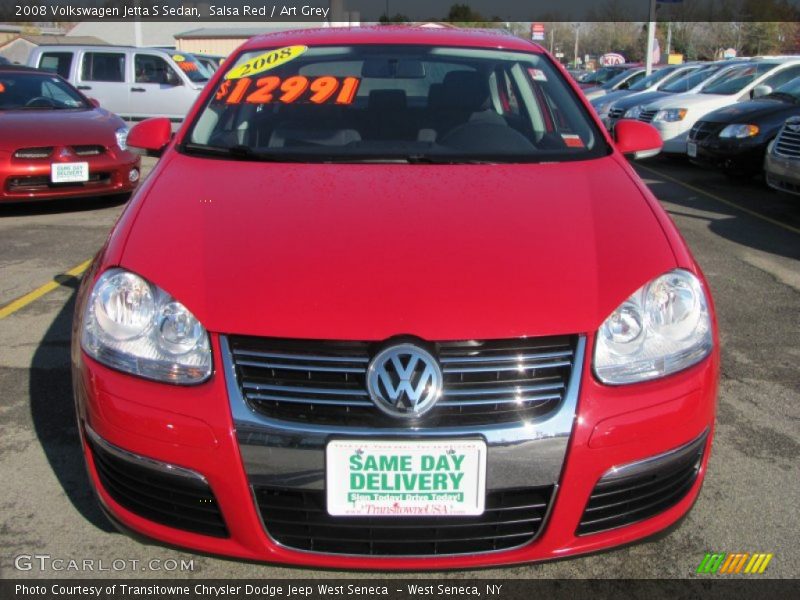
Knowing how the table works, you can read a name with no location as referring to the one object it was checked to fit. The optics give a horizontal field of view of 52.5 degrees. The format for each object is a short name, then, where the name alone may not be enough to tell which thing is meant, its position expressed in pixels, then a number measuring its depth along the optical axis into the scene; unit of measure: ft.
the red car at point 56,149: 23.72
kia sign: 140.46
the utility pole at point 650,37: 67.56
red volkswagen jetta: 6.38
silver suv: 44.29
